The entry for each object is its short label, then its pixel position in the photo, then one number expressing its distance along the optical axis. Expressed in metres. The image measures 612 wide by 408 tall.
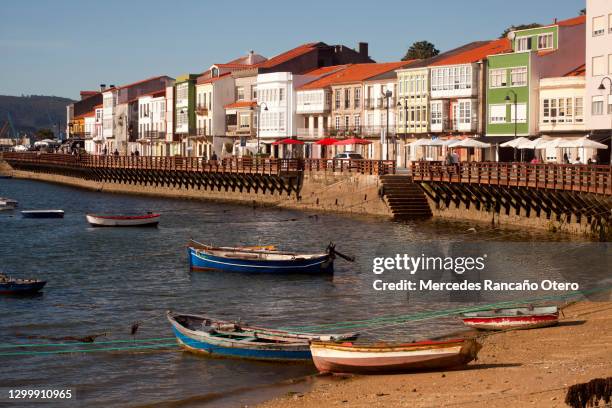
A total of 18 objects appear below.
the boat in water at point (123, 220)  72.88
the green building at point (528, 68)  84.50
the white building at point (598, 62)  71.62
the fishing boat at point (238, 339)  29.22
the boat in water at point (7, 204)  93.19
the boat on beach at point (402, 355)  26.16
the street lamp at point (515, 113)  79.88
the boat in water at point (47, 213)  83.25
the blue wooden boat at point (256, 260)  47.41
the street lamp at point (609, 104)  71.60
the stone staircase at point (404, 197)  71.94
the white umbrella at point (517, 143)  70.06
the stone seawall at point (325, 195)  76.12
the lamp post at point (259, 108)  113.28
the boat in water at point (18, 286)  42.12
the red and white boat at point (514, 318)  32.19
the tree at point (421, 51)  150.75
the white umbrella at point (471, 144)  75.81
